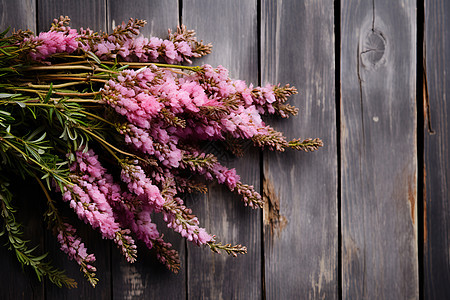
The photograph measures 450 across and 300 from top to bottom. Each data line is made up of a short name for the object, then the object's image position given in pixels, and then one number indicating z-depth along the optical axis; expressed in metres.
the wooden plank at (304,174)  1.31
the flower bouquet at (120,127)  1.20
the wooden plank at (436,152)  1.32
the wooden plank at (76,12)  1.28
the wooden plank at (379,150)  1.32
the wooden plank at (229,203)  1.30
